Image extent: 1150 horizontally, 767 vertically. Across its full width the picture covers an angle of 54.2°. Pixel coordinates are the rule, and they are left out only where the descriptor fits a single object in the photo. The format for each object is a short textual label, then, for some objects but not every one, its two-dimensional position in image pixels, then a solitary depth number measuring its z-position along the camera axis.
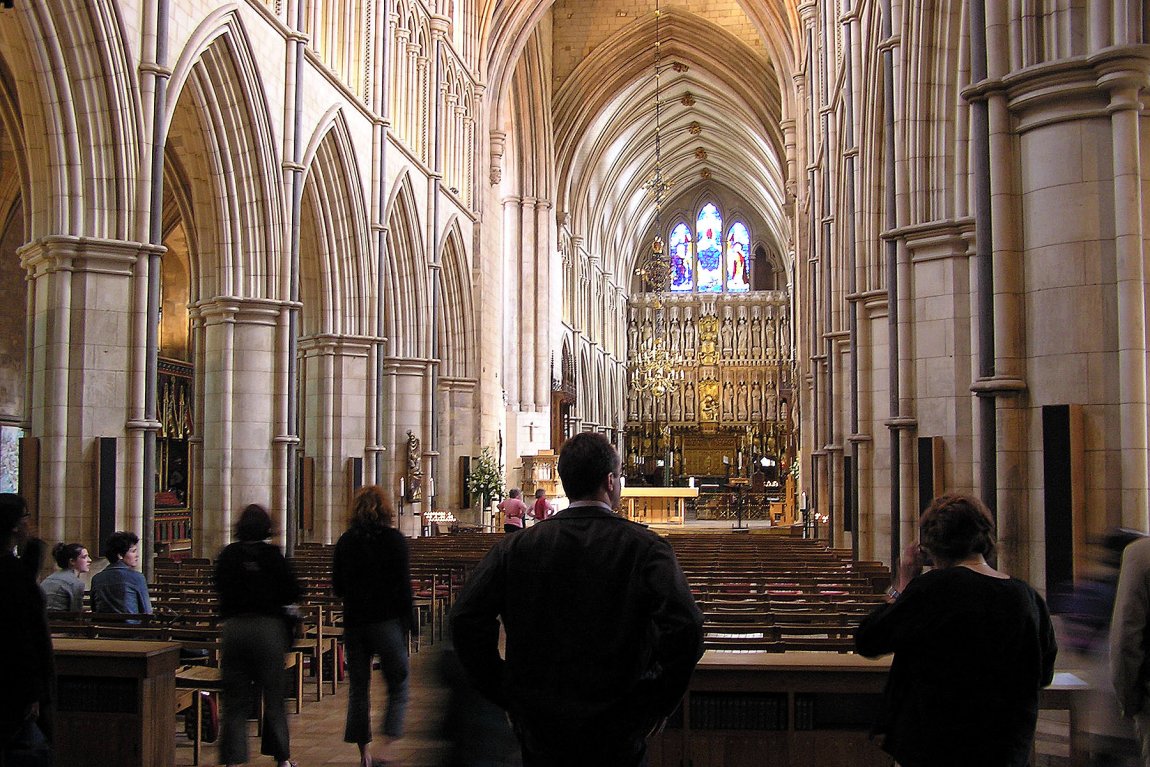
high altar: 47.62
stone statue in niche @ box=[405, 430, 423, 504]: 22.11
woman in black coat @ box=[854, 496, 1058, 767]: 3.32
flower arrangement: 25.98
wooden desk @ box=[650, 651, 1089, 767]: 5.25
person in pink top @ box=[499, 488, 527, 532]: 13.12
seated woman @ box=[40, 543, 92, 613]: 7.05
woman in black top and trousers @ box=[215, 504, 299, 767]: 5.37
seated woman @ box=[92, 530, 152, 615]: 7.28
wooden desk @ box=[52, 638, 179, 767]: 5.65
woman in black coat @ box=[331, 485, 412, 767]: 5.91
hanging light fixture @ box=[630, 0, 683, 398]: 34.50
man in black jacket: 2.85
